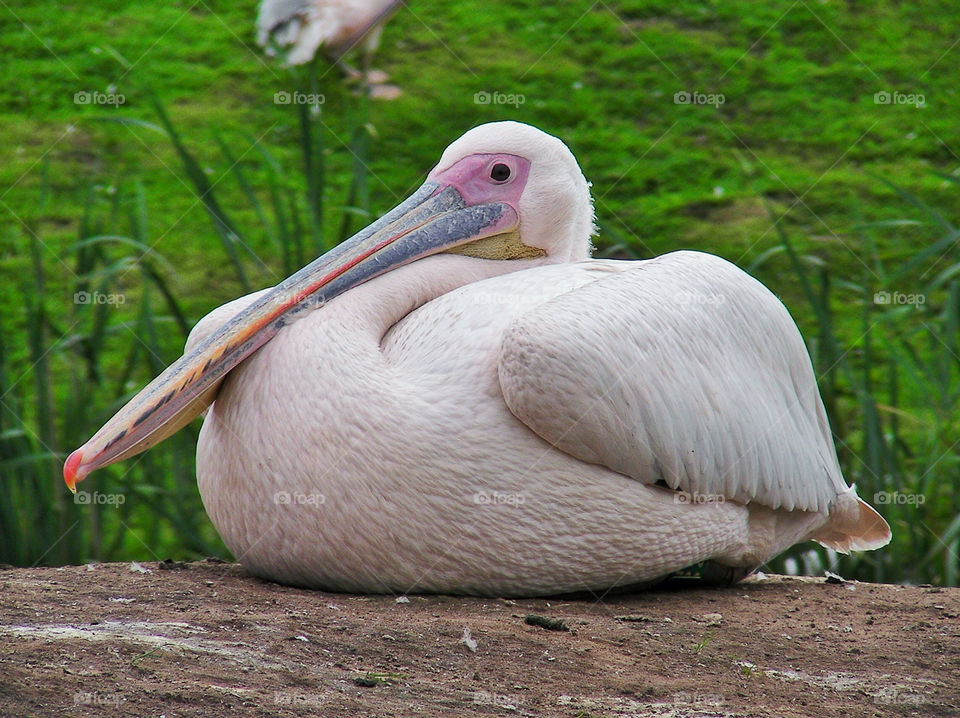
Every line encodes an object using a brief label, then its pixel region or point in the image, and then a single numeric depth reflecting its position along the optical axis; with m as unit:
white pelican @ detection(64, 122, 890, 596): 5.36
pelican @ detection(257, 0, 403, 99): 12.73
